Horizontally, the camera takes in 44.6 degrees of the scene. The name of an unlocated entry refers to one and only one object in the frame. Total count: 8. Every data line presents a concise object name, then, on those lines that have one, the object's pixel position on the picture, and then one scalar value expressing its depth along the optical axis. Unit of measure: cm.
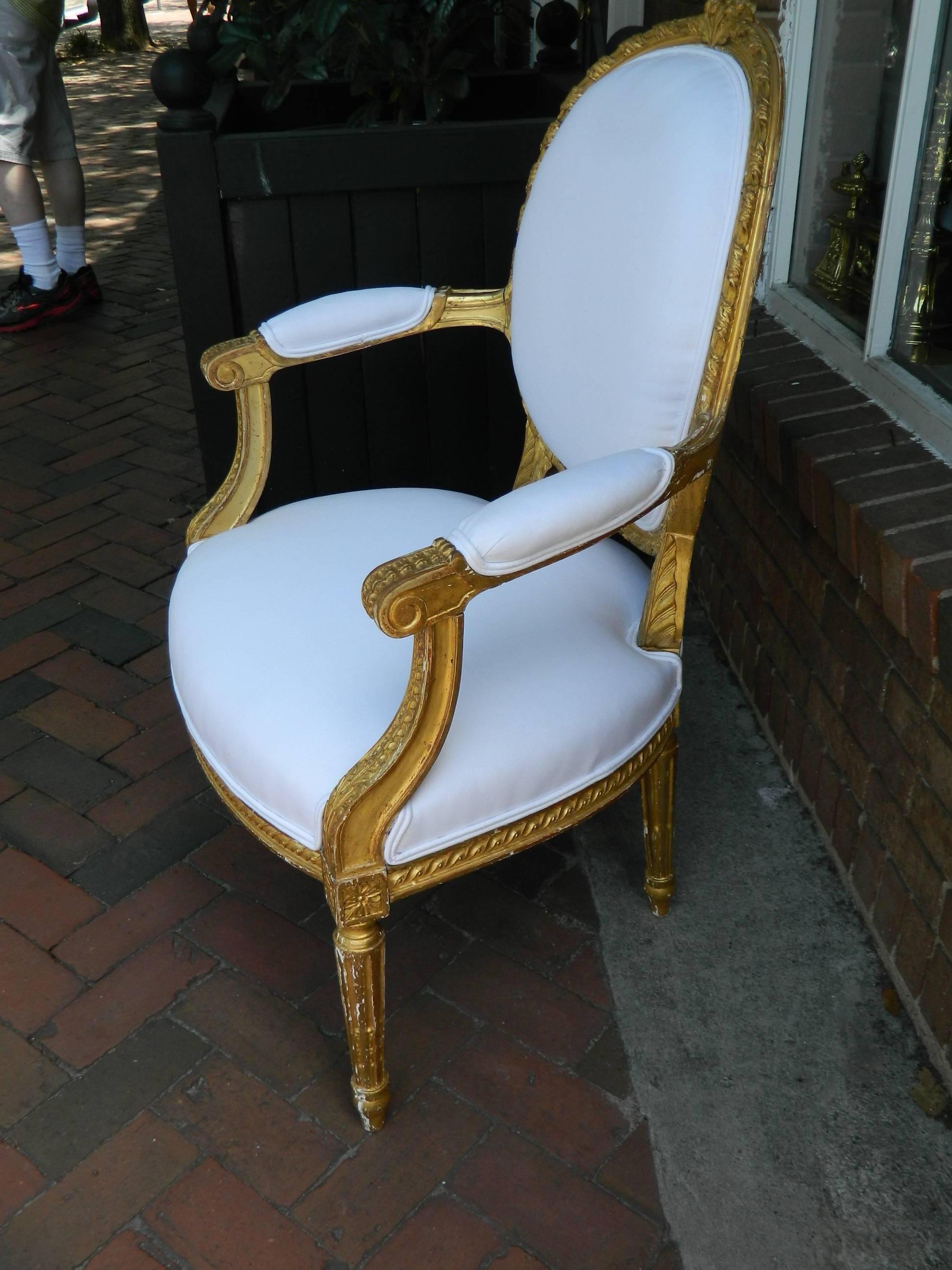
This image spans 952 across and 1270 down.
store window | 170
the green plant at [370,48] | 228
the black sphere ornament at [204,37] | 254
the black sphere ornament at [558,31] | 276
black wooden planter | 222
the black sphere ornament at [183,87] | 212
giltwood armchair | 123
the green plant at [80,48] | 987
